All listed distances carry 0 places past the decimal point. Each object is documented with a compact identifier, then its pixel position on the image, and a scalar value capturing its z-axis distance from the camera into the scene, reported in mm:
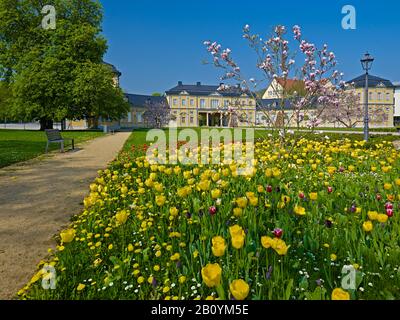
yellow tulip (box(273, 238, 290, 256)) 1727
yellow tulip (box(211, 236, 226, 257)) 1667
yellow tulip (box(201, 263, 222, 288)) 1405
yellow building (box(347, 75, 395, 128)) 67625
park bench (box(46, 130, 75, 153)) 12237
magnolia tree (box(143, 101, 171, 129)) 66350
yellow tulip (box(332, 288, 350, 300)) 1366
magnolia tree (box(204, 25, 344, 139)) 7145
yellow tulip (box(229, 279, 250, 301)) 1371
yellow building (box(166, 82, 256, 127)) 78125
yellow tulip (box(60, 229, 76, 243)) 2229
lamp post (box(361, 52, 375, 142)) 14270
